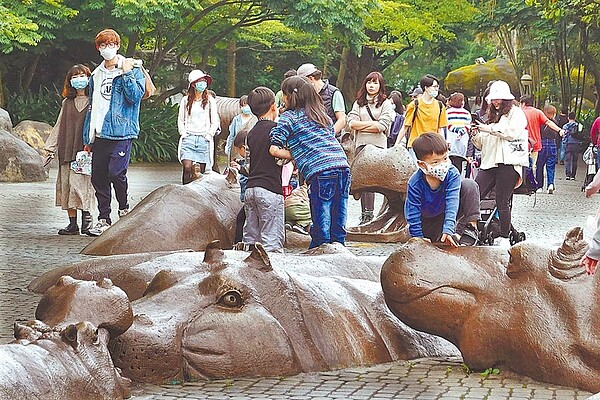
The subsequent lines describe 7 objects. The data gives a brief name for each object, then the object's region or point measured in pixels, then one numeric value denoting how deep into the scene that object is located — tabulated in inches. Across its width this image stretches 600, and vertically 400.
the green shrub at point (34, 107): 1166.3
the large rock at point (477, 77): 1973.4
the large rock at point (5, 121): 920.9
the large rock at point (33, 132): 1044.5
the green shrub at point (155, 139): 1211.2
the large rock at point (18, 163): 861.8
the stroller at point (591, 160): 968.4
